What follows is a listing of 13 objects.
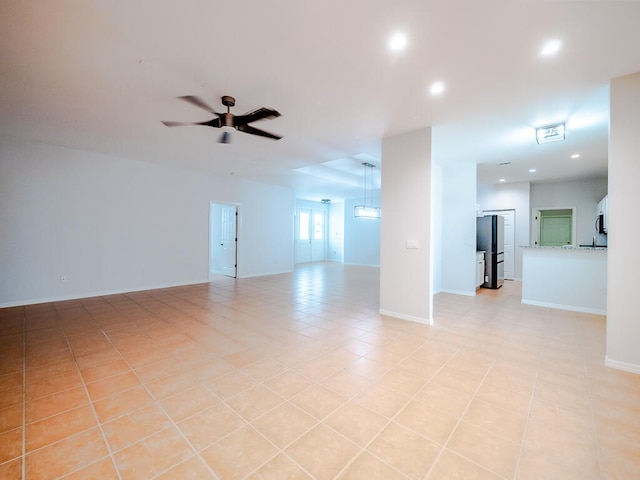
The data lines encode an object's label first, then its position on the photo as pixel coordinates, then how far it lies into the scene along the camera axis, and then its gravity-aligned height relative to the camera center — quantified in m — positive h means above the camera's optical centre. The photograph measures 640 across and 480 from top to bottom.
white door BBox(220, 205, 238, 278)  7.83 -0.03
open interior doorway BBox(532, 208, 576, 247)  7.88 +0.42
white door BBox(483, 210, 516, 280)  7.80 -0.08
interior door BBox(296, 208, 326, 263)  11.76 +0.13
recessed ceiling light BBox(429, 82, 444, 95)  2.78 +1.59
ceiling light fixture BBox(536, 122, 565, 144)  3.70 +1.49
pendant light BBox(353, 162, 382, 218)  7.57 +0.78
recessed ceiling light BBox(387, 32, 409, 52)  2.11 +1.58
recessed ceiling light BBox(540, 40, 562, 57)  2.15 +1.57
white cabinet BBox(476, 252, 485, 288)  6.30 -0.68
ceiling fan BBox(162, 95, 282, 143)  2.74 +1.28
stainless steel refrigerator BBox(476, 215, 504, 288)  6.63 -0.07
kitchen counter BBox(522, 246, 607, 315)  4.43 -0.64
